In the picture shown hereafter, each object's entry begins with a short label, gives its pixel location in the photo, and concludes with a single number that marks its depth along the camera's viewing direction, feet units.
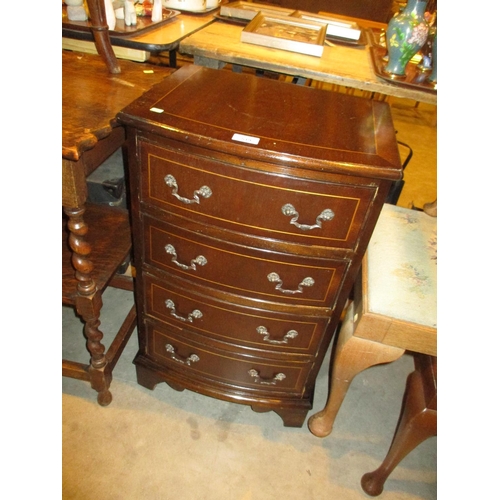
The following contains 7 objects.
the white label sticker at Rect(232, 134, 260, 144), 2.39
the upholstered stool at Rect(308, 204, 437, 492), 3.16
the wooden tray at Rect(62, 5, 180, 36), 3.84
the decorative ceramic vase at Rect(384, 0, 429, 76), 3.45
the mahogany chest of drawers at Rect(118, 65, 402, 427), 2.46
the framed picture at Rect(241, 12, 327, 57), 3.83
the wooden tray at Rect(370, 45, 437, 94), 3.56
